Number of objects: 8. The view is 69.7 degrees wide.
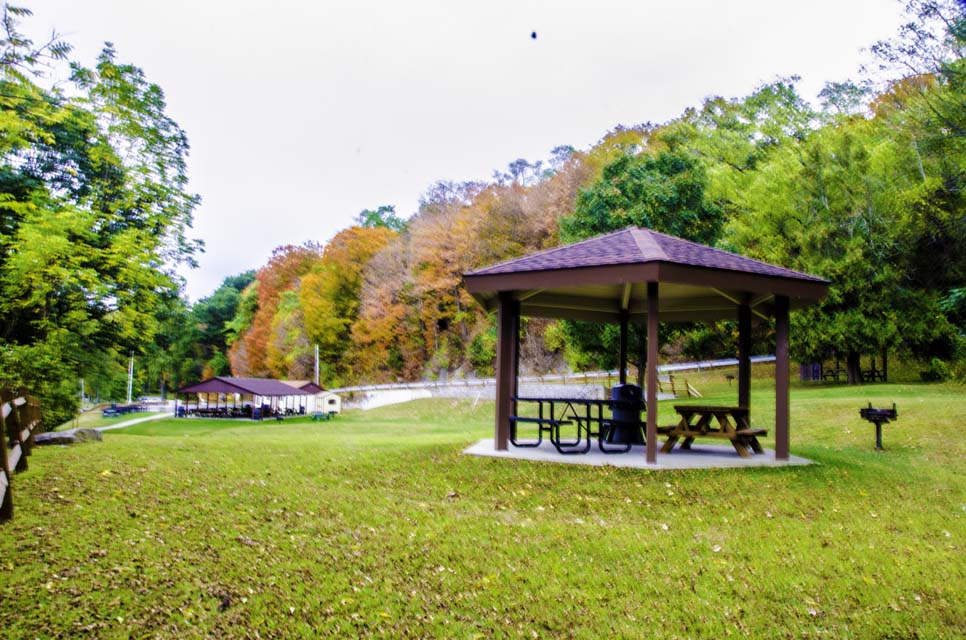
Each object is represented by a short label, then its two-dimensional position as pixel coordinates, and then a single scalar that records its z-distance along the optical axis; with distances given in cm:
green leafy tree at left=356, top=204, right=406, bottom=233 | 6397
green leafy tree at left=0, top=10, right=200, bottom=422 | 1650
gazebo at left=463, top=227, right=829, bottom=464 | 912
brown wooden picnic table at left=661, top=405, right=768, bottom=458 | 991
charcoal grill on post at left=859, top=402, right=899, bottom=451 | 1197
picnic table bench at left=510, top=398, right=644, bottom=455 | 980
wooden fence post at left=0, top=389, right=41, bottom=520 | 562
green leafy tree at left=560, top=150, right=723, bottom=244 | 2264
